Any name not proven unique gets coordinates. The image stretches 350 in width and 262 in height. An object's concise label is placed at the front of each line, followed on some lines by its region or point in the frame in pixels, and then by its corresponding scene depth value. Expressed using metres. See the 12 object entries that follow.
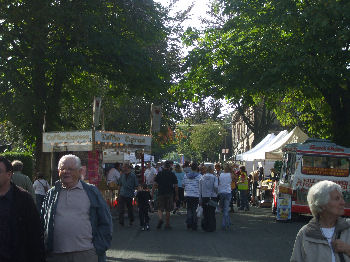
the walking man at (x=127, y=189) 18.86
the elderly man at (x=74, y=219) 5.84
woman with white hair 4.66
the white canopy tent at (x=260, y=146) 36.61
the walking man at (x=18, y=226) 5.46
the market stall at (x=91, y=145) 20.47
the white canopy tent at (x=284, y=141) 29.65
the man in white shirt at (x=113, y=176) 23.30
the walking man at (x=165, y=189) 17.94
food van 20.42
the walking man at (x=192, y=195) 17.53
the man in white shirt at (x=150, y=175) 26.73
